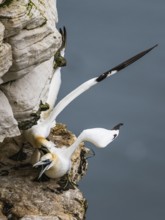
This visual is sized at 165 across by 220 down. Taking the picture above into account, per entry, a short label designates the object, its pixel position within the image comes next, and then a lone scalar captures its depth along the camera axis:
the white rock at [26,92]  19.98
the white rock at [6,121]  19.55
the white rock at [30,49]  18.72
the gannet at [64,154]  21.53
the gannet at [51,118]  21.62
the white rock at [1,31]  17.97
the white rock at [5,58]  18.22
